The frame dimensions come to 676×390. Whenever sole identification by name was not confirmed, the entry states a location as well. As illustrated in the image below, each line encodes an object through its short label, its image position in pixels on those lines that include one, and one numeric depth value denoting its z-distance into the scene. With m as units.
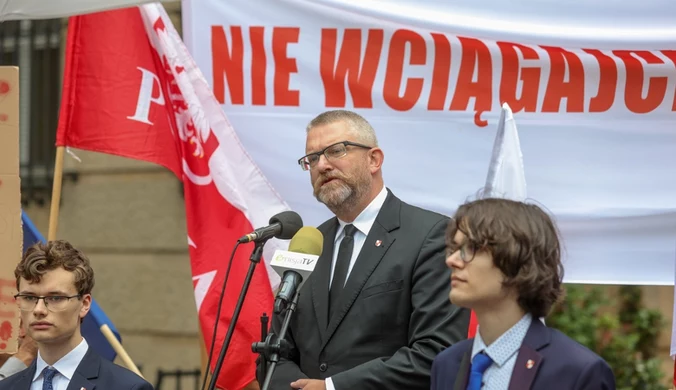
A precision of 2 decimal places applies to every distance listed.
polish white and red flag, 10.76
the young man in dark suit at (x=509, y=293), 6.35
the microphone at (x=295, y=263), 7.39
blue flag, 11.50
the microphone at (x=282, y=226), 7.83
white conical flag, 9.33
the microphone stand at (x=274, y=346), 7.21
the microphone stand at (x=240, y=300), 7.40
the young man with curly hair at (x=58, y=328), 8.37
